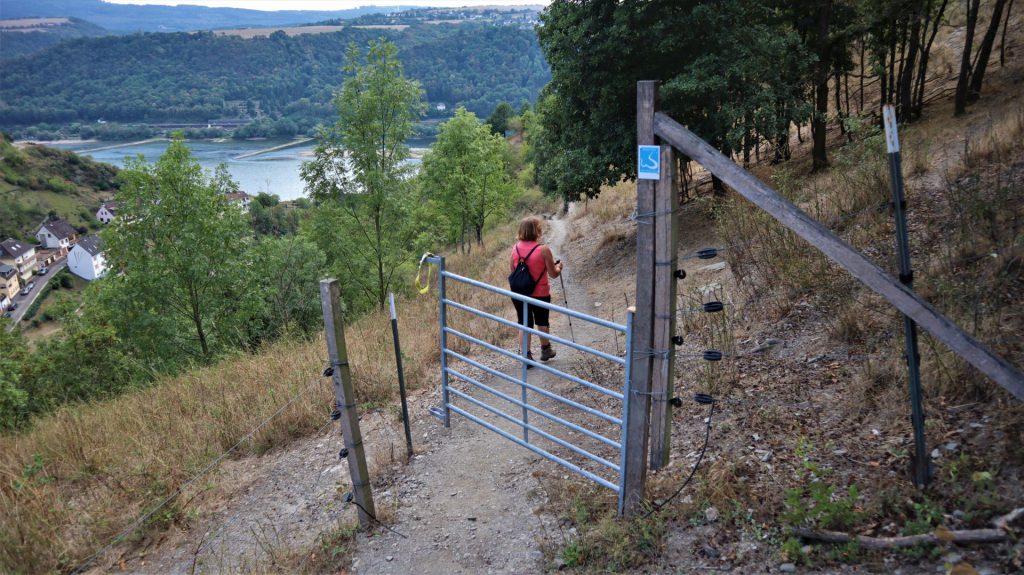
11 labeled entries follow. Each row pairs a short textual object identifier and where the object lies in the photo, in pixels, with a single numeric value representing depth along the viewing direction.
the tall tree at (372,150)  17.22
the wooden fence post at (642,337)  3.75
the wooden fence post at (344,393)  4.50
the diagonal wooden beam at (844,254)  2.85
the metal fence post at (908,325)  3.21
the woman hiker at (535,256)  6.74
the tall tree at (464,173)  29.84
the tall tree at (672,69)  11.43
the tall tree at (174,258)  17.77
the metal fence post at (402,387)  5.24
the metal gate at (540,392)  4.17
